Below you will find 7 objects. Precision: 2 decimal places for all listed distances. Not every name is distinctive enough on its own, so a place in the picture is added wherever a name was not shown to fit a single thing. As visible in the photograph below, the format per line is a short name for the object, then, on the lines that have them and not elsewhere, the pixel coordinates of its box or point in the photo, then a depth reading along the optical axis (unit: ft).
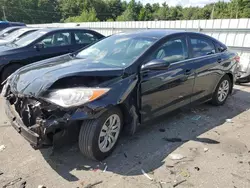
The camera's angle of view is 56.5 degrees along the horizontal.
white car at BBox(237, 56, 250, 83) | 21.78
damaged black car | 8.53
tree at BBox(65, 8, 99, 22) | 172.26
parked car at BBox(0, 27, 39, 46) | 25.00
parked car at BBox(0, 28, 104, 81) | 19.54
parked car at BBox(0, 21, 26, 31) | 46.14
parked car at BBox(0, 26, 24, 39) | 32.96
